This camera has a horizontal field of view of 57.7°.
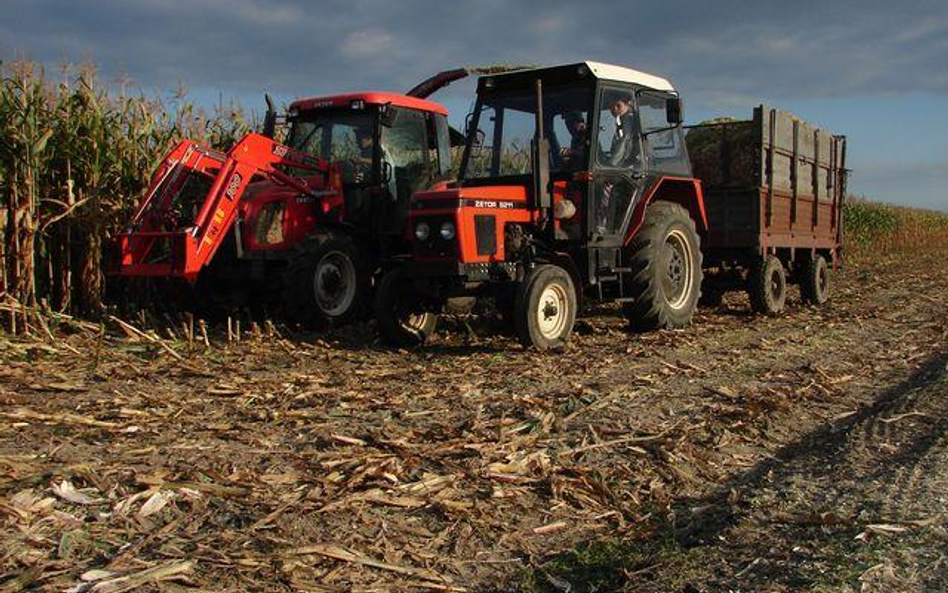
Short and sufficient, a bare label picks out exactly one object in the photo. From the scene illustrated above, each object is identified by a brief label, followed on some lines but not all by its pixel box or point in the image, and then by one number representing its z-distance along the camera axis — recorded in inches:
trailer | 414.3
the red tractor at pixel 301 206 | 320.2
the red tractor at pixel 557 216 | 282.0
